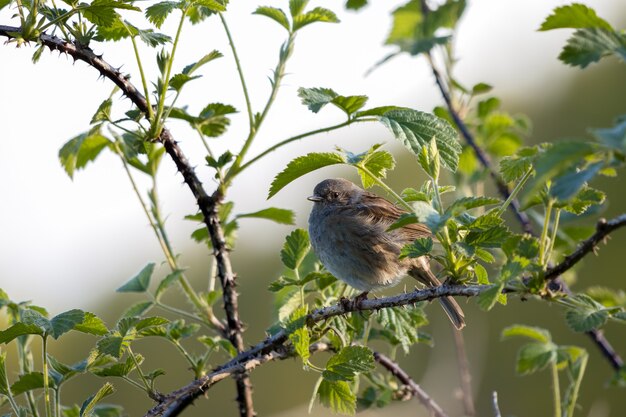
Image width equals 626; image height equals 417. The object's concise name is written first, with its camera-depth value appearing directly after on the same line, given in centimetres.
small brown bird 880
